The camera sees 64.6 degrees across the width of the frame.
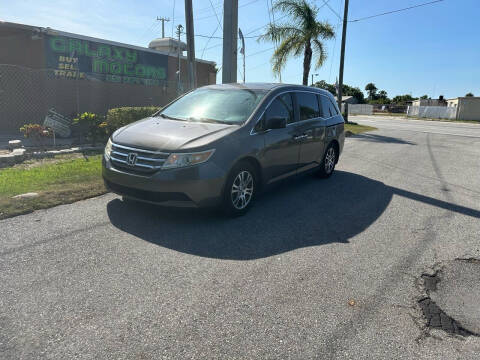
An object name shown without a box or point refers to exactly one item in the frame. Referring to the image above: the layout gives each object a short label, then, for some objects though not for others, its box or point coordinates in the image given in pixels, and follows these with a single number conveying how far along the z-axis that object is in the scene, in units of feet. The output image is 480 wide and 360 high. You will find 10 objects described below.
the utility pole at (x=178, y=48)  50.91
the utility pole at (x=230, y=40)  32.73
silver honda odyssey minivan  14.51
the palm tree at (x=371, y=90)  354.13
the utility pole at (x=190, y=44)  37.17
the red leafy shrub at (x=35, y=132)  29.45
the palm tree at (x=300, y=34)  68.08
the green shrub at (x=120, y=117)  33.60
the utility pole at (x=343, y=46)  76.54
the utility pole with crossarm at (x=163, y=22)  190.73
